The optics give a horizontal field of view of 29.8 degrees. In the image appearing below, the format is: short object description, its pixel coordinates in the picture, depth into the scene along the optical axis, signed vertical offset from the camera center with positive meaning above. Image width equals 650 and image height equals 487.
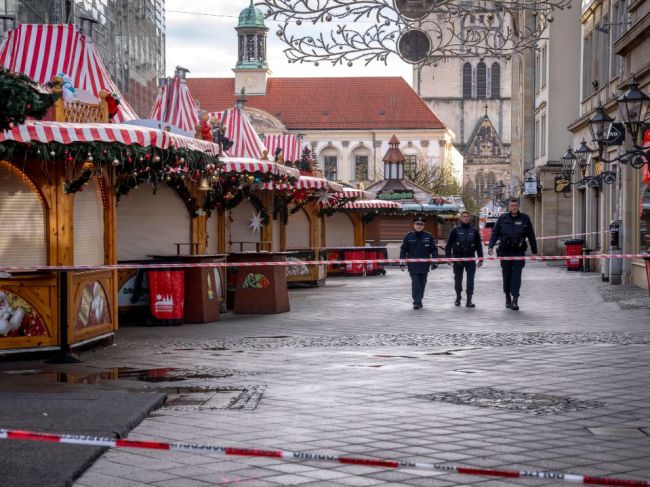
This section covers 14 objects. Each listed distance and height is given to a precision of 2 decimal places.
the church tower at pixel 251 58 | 108.62 +16.04
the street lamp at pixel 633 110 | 16.72 +1.74
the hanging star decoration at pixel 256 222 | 25.91 +0.27
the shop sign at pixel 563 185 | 41.28 +1.64
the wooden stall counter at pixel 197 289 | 17.80 -0.79
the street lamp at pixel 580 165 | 32.49 +2.20
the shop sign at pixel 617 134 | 22.25 +1.85
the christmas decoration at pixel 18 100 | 8.82 +1.00
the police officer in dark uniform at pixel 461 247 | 20.92 -0.23
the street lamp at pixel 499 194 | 89.57 +2.96
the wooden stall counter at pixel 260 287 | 19.61 -0.84
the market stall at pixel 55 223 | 12.80 +0.14
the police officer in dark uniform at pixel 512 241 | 19.50 -0.12
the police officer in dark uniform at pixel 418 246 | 21.23 -0.21
